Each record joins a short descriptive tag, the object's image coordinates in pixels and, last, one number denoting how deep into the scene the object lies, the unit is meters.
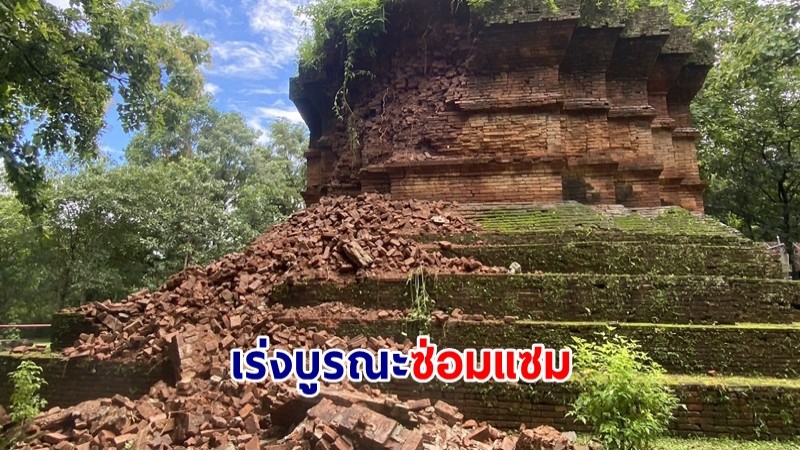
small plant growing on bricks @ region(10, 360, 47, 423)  5.18
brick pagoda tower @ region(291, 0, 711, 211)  7.48
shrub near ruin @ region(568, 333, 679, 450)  3.51
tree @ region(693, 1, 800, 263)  14.62
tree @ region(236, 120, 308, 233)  18.12
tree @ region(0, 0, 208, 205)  6.44
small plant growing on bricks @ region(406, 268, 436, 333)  5.05
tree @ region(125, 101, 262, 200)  21.77
